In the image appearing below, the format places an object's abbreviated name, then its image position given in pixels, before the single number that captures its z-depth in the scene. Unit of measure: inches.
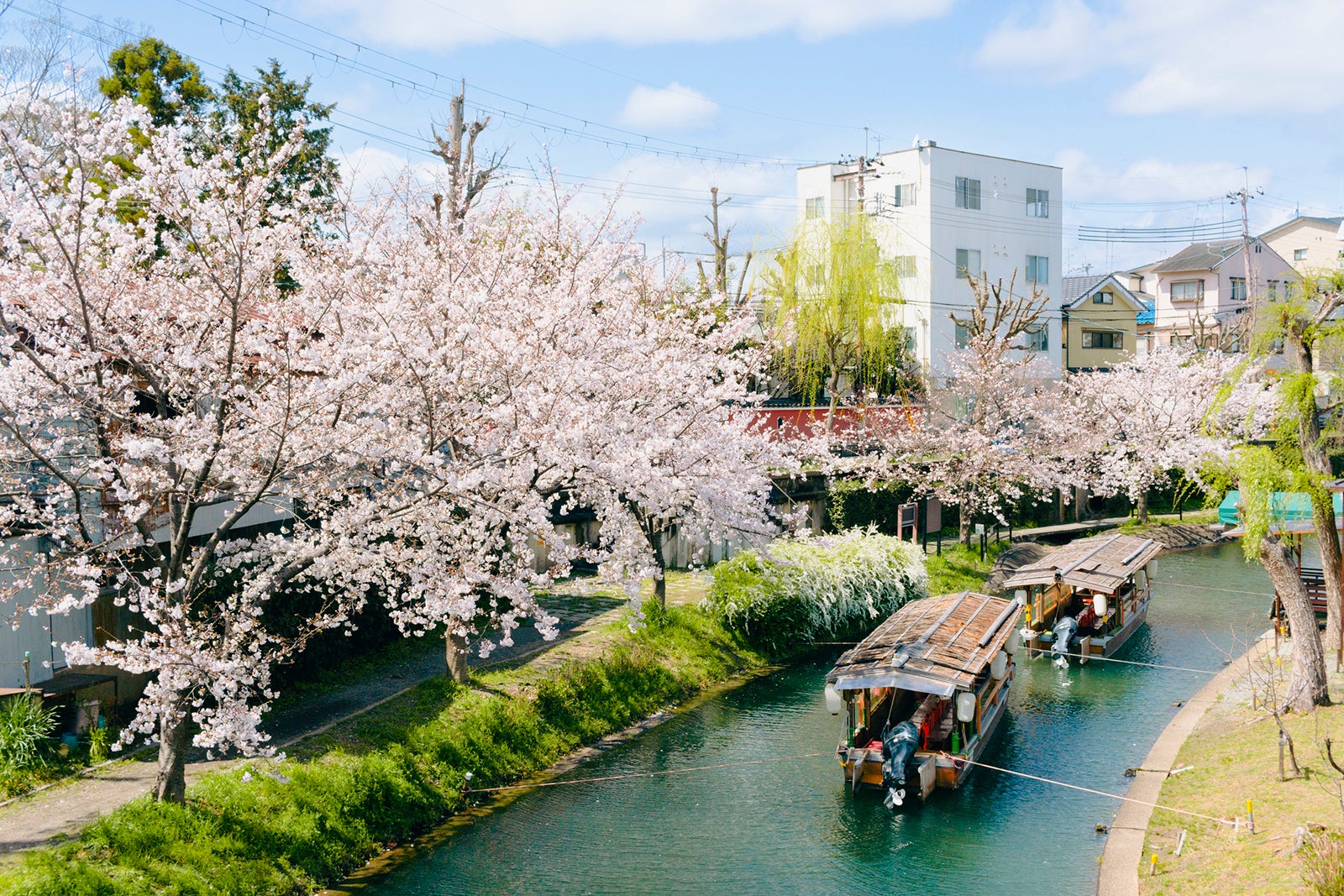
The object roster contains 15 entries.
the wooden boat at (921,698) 653.9
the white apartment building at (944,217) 1947.6
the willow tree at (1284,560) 662.5
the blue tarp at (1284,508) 695.1
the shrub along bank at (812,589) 959.6
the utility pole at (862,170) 1966.0
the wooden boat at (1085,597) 972.6
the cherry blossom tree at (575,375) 606.2
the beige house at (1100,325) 2251.5
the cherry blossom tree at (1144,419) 1571.1
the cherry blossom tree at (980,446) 1342.3
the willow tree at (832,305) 1592.0
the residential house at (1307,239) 2849.4
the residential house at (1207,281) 2573.8
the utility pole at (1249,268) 1845.1
